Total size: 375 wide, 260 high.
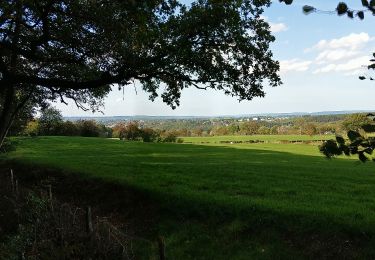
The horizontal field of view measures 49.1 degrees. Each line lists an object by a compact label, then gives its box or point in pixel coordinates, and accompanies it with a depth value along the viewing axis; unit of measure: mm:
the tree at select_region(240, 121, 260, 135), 161725
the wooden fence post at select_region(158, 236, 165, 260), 7500
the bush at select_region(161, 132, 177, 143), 86306
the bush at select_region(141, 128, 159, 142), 81000
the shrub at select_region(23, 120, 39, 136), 75938
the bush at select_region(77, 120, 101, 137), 91700
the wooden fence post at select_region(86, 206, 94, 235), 9783
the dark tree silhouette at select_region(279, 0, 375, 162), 3135
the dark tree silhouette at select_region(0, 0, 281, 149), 13133
